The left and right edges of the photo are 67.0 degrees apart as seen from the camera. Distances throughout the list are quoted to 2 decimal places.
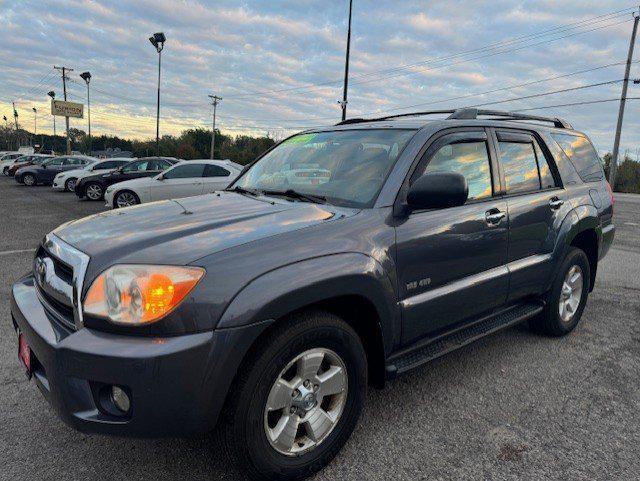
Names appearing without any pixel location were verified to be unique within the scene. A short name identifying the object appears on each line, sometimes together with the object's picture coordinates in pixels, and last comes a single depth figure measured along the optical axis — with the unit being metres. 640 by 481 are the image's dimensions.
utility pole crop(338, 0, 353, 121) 21.98
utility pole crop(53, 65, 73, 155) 54.01
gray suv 1.86
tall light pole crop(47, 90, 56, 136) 59.28
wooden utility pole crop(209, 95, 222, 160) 64.81
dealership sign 52.16
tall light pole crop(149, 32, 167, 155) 33.00
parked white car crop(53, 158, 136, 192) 18.41
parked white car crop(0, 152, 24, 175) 36.00
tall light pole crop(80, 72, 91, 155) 48.88
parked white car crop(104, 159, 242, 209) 12.84
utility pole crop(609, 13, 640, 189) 31.25
